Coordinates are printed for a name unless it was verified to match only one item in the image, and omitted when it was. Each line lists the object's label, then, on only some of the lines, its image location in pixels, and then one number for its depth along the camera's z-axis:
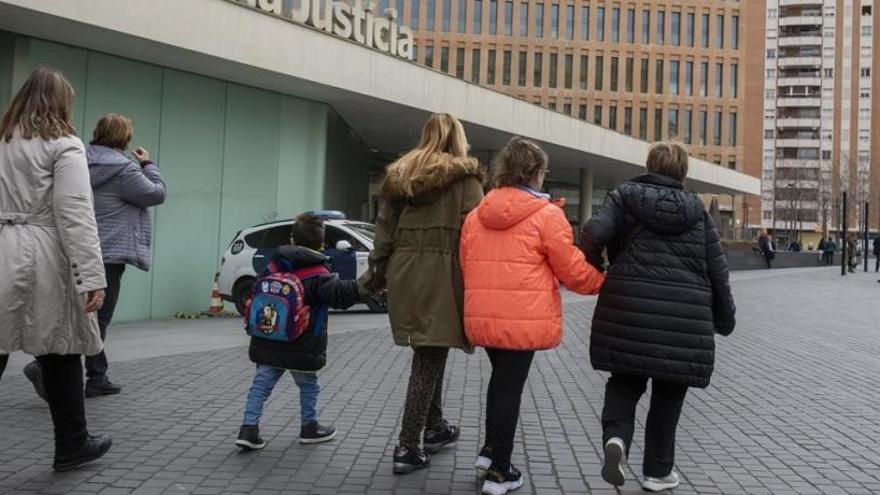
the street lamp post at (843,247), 31.62
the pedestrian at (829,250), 44.81
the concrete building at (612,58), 67.50
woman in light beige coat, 4.02
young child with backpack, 4.77
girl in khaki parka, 4.38
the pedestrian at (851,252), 36.20
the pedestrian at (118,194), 5.96
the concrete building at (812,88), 106.81
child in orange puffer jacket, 4.10
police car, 13.46
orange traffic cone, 14.23
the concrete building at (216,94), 12.06
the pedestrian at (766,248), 38.53
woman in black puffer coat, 4.01
